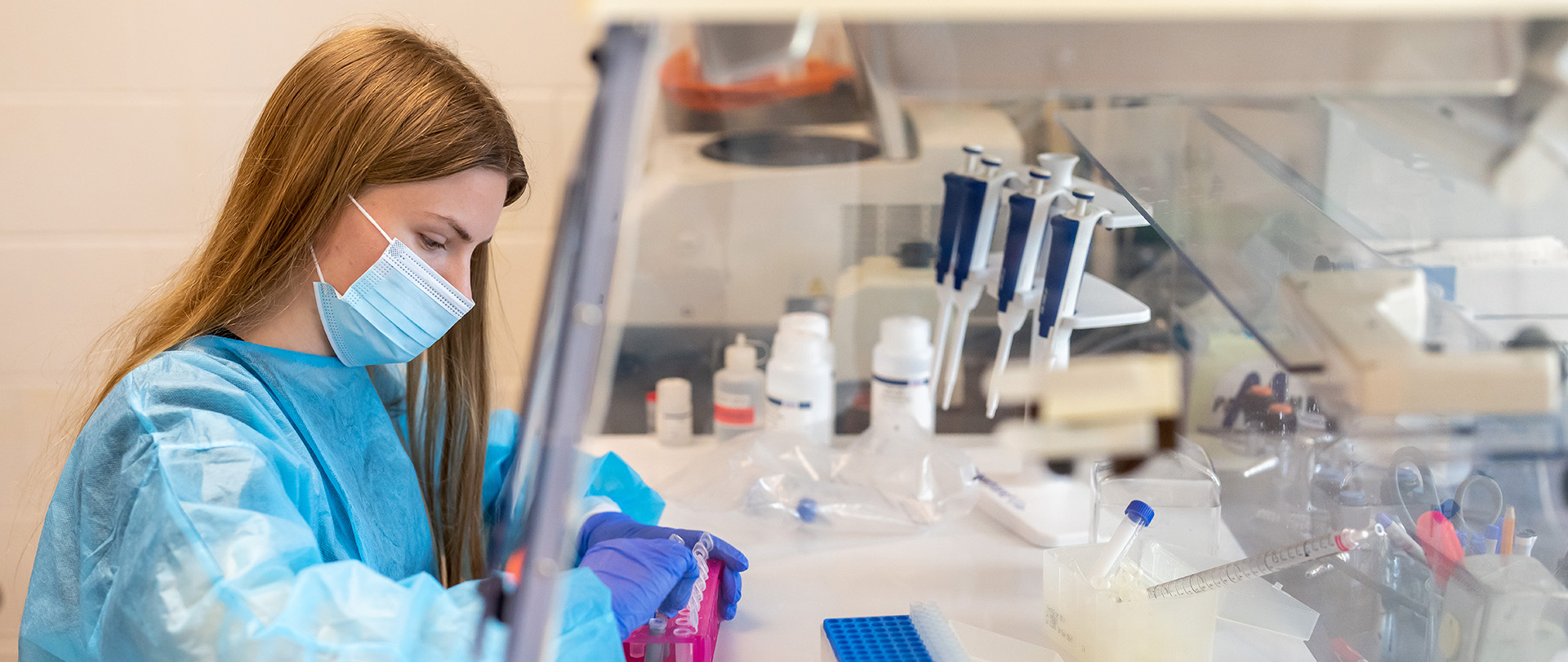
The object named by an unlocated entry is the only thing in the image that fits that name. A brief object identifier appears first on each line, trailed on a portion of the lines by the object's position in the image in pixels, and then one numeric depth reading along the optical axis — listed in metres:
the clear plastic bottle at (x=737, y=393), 1.47
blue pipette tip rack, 0.84
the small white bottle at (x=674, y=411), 1.50
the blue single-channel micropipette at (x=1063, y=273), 1.07
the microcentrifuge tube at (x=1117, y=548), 0.89
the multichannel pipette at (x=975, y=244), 1.26
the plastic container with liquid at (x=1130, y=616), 0.85
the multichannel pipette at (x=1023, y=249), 1.13
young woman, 0.73
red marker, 0.80
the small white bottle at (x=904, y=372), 1.36
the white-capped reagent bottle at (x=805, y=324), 1.41
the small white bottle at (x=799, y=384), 1.40
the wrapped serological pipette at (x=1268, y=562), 0.82
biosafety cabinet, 0.53
